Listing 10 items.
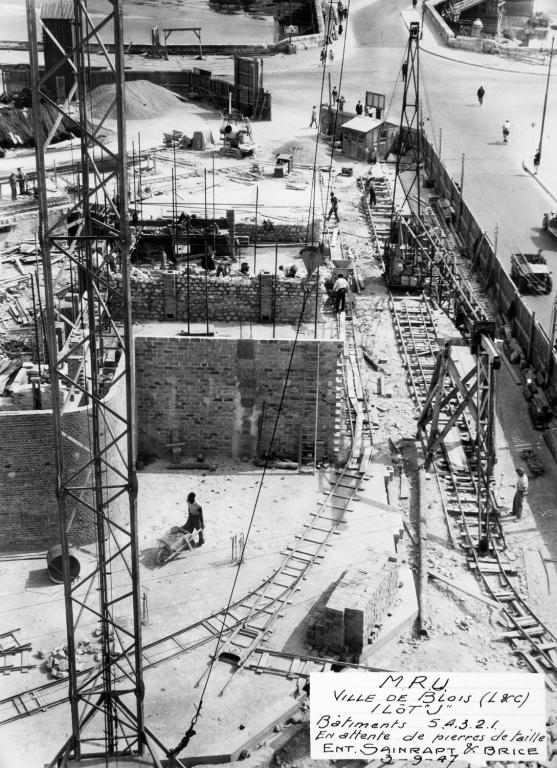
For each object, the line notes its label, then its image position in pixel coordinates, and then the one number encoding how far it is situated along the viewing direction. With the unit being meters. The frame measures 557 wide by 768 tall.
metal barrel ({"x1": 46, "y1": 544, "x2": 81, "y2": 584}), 19.27
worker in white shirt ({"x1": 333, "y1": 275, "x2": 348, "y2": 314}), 27.34
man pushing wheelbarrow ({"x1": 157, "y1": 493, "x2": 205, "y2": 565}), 20.12
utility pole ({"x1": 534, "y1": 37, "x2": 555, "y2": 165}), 43.12
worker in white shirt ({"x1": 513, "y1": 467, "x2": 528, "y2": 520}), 22.14
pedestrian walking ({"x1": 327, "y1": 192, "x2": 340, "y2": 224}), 36.69
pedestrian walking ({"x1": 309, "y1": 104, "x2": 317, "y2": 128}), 47.41
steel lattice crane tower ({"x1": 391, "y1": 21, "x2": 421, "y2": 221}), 36.28
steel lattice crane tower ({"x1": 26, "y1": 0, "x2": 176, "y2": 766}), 12.98
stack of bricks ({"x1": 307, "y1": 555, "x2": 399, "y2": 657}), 17.78
